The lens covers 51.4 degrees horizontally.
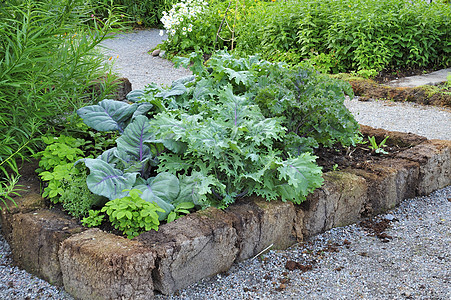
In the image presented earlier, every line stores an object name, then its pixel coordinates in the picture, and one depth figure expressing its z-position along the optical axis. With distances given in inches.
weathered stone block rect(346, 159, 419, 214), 122.6
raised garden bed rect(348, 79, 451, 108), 221.1
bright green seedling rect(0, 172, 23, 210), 100.9
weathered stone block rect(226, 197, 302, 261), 98.9
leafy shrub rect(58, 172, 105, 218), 101.3
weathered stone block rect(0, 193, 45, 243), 102.1
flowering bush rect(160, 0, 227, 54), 331.3
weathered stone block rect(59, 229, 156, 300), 81.2
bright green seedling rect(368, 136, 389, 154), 141.6
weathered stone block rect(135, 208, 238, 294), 86.2
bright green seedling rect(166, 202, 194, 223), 97.7
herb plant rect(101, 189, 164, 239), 91.0
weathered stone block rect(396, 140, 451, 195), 134.8
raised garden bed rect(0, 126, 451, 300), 82.8
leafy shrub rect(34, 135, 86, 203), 105.3
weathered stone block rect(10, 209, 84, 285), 91.6
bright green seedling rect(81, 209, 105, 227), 97.2
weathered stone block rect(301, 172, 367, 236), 110.6
